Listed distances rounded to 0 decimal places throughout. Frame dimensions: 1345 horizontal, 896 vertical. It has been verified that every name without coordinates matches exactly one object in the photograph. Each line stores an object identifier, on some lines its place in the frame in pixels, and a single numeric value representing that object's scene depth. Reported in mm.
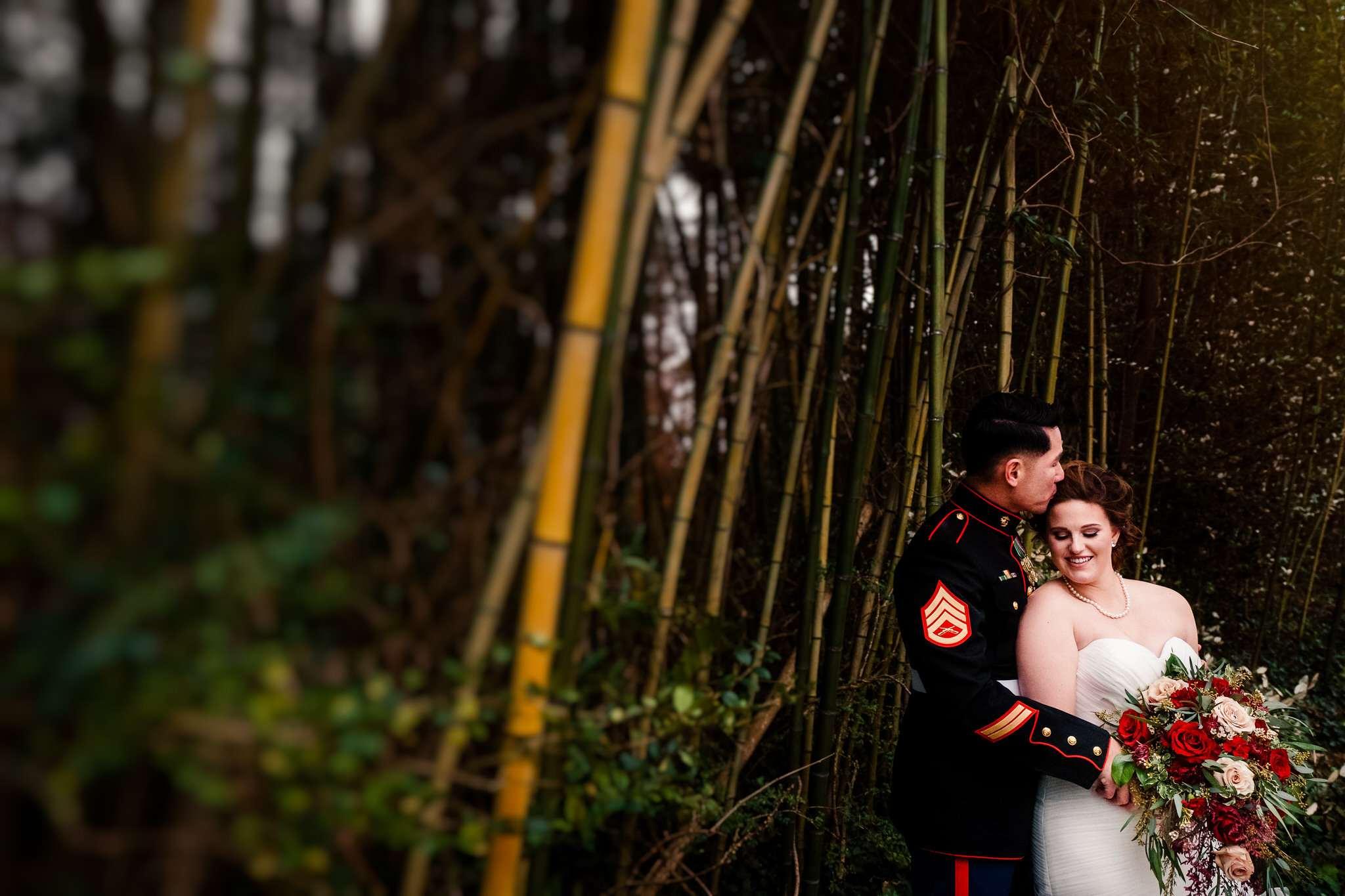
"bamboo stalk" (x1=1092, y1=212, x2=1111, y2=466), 2977
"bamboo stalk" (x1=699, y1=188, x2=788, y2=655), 1430
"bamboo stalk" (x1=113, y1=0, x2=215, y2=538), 654
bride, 1657
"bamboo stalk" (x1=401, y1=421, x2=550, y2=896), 877
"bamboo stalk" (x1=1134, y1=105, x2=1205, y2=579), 3043
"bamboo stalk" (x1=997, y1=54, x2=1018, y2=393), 2162
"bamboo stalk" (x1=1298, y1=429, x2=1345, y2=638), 3793
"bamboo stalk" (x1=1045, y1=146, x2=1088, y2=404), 2361
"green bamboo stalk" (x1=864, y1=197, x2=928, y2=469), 2279
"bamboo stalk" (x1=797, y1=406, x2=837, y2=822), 1902
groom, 1603
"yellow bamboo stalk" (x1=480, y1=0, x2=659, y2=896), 937
